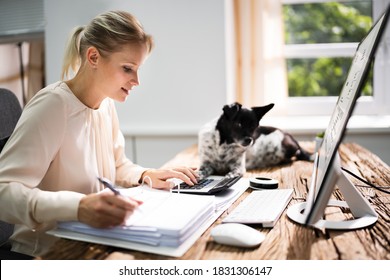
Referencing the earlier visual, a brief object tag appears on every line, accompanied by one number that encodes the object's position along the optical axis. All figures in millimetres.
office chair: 1263
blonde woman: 895
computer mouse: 803
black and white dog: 1681
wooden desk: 771
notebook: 792
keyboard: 936
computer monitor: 735
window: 2664
